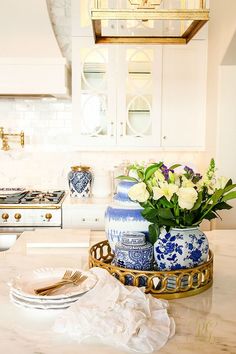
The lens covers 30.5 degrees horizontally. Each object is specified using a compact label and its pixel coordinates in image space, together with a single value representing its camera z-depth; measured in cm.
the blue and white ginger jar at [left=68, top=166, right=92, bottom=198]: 352
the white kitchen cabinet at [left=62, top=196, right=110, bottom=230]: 327
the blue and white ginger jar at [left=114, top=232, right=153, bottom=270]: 134
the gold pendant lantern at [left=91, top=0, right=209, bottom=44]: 161
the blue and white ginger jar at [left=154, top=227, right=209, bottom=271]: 134
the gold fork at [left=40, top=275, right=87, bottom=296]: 125
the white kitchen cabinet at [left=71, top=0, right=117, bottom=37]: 335
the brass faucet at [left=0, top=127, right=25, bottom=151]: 373
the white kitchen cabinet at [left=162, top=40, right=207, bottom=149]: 346
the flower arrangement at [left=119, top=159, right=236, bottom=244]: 130
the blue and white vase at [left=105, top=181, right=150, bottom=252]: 145
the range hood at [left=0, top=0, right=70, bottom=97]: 321
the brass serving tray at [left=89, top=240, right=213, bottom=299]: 129
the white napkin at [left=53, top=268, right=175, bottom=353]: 101
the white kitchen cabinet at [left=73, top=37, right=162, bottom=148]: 345
